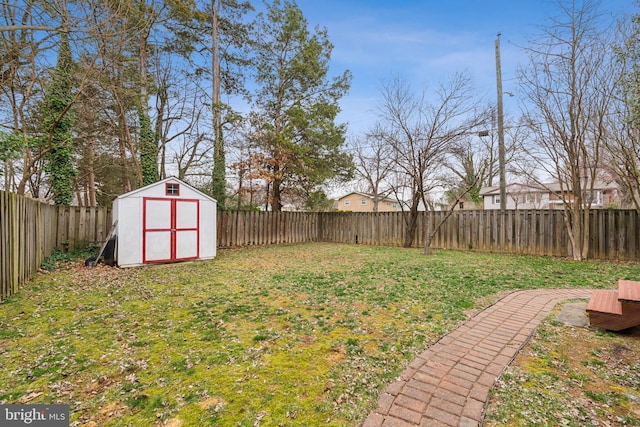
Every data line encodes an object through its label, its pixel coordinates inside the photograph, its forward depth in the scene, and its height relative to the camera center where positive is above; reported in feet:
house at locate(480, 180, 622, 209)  69.36 +4.97
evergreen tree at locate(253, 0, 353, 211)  40.06 +16.29
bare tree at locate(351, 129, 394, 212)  41.75 +10.42
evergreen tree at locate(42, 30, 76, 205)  24.80 +7.32
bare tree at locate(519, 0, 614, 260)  22.36 +9.62
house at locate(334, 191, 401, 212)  111.96 +4.21
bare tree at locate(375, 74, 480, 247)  29.58 +9.88
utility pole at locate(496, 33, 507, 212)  28.63 +8.80
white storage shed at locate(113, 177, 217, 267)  23.39 -1.01
